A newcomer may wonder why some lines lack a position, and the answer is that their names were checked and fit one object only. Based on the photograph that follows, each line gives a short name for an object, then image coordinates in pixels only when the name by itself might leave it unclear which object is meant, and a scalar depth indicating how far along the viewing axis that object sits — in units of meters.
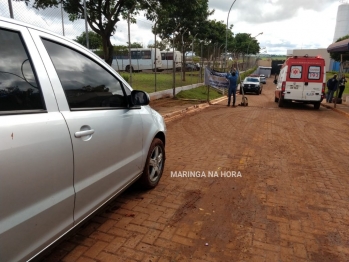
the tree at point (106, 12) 9.21
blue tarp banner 13.58
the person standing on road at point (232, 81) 13.09
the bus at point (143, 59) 25.12
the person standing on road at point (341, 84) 16.10
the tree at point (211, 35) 20.08
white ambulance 13.14
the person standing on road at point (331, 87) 16.45
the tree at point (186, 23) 21.37
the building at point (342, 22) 126.44
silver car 1.51
